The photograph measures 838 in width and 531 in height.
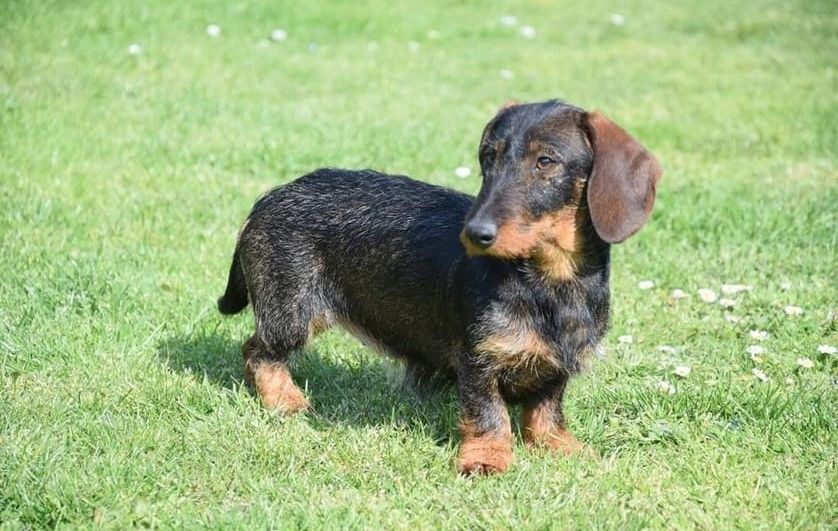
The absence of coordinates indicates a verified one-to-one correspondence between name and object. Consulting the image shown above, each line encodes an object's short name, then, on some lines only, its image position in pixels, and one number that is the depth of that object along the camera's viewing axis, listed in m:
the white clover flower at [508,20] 13.28
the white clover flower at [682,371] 5.00
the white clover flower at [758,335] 5.45
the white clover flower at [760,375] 4.98
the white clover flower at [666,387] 4.78
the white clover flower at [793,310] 5.70
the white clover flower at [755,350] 5.25
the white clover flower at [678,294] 5.95
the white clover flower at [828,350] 5.23
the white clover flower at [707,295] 5.93
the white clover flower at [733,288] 5.98
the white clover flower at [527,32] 13.02
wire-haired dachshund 4.00
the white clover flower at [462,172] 7.86
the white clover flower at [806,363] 5.10
